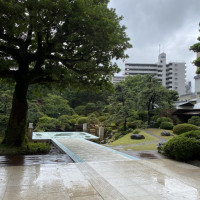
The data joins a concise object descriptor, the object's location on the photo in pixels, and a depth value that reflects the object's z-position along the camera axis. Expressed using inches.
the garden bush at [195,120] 748.9
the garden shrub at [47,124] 847.4
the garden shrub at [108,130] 851.9
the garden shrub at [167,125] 768.9
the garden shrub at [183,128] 629.5
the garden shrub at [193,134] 300.6
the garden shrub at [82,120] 1002.1
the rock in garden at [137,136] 593.2
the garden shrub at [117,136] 718.2
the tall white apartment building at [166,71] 3014.3
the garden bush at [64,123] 943.8
